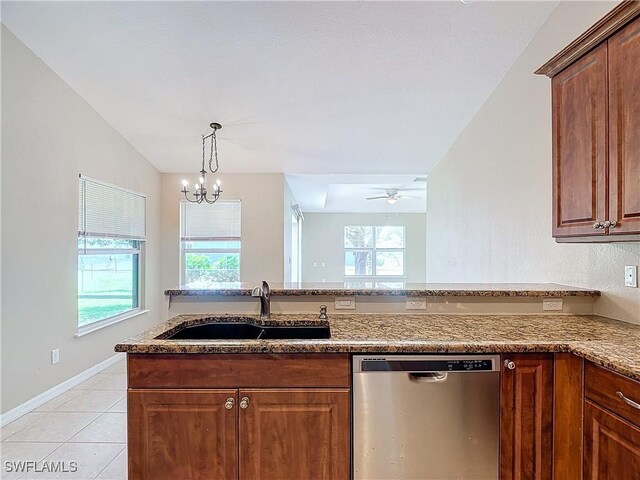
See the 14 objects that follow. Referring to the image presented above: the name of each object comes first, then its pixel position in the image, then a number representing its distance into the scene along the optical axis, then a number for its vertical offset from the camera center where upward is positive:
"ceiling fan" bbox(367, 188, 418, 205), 7.02 +0.89
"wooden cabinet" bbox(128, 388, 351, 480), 1.50 -0.83
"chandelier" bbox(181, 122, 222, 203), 3.90 +1.11
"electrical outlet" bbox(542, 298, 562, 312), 2.10 -0.39
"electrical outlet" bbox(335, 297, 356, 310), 2.14 -0.39
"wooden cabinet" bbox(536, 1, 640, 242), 1.50 +0.51
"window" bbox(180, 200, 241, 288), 5.44 -0.03
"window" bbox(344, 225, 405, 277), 9.84 -0.31
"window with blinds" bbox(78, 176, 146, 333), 3.72 -0.16
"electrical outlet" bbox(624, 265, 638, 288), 1.88 -0.19
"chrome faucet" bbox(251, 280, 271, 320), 1.99 -0.34
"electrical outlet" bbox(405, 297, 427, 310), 2.14 -0.39
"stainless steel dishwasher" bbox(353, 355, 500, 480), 1.50 -0.76
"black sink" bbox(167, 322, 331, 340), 1.99 -0.53
